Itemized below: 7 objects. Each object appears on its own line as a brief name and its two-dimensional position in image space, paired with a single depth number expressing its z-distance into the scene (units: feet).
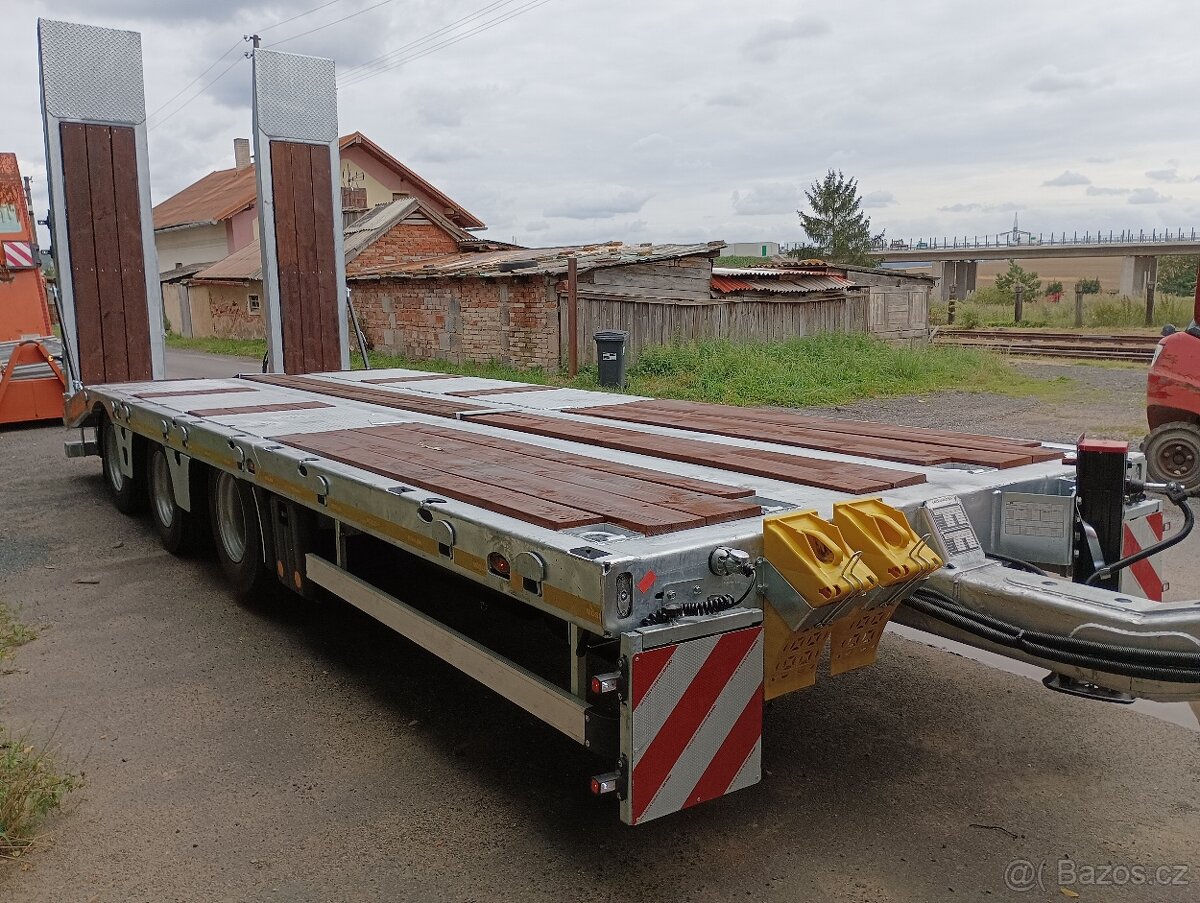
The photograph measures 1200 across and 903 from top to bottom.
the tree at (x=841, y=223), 180.86
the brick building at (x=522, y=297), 61.98
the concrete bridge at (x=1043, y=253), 187.01
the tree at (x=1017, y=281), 192.09
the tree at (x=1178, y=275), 184.03
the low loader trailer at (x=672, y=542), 9.35
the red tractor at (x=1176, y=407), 27.50
